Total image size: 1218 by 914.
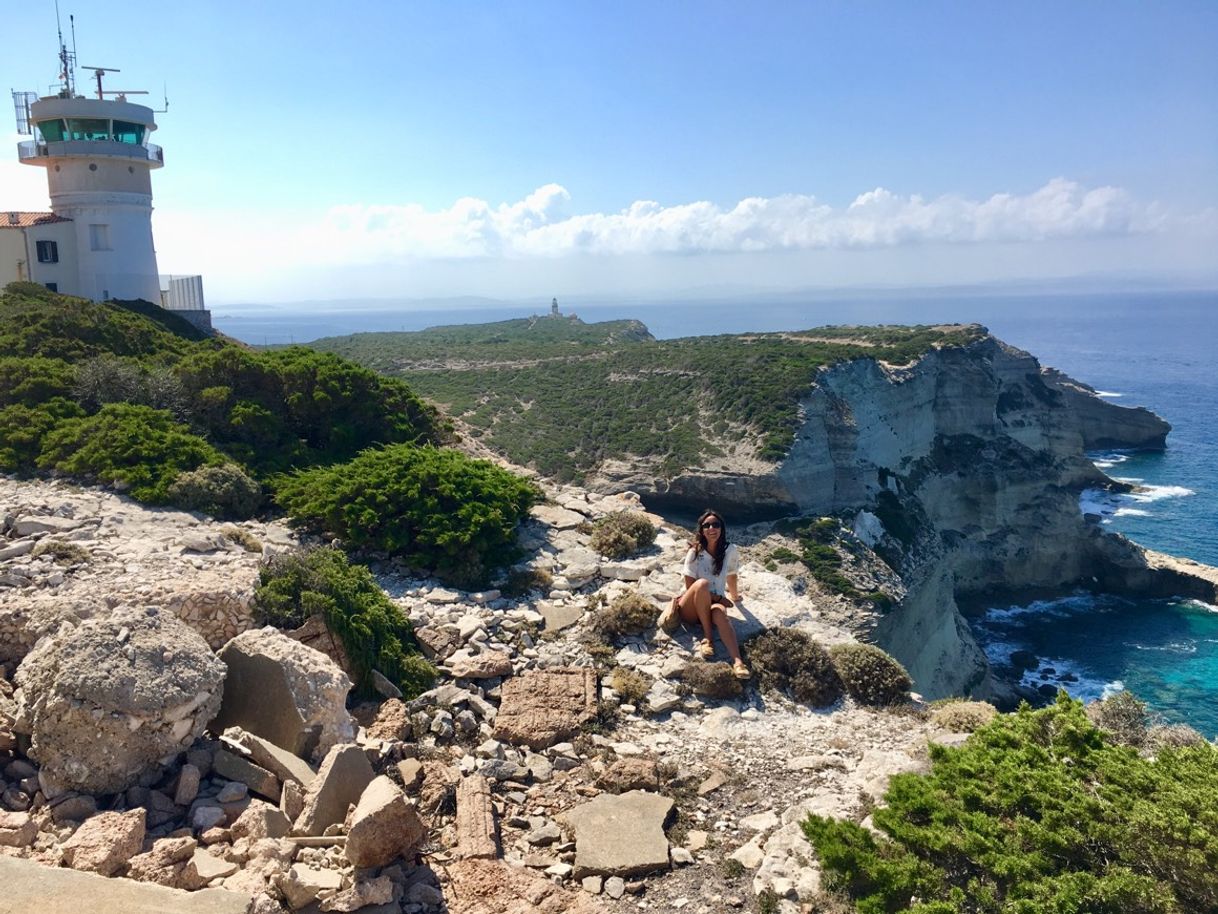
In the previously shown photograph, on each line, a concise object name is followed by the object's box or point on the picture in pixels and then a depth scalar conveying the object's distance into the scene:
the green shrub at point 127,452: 13.03
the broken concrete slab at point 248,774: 6.22
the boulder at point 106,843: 5.08
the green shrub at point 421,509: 12.30
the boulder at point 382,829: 5.45
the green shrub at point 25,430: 13.68
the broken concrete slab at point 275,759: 6.39
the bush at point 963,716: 8.61
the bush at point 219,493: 12.94
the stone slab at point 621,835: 6.36
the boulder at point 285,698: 6.96
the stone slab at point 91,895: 4.54
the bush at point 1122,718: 7.71
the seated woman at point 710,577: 9.87
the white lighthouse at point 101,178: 26.22
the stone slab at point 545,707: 8.18
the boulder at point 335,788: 5.83
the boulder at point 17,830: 5.33
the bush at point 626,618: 10.32
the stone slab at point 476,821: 6.32
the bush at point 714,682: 9.20
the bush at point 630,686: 9.02
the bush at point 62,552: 9.40
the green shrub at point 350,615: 8.84
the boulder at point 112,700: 5.81
